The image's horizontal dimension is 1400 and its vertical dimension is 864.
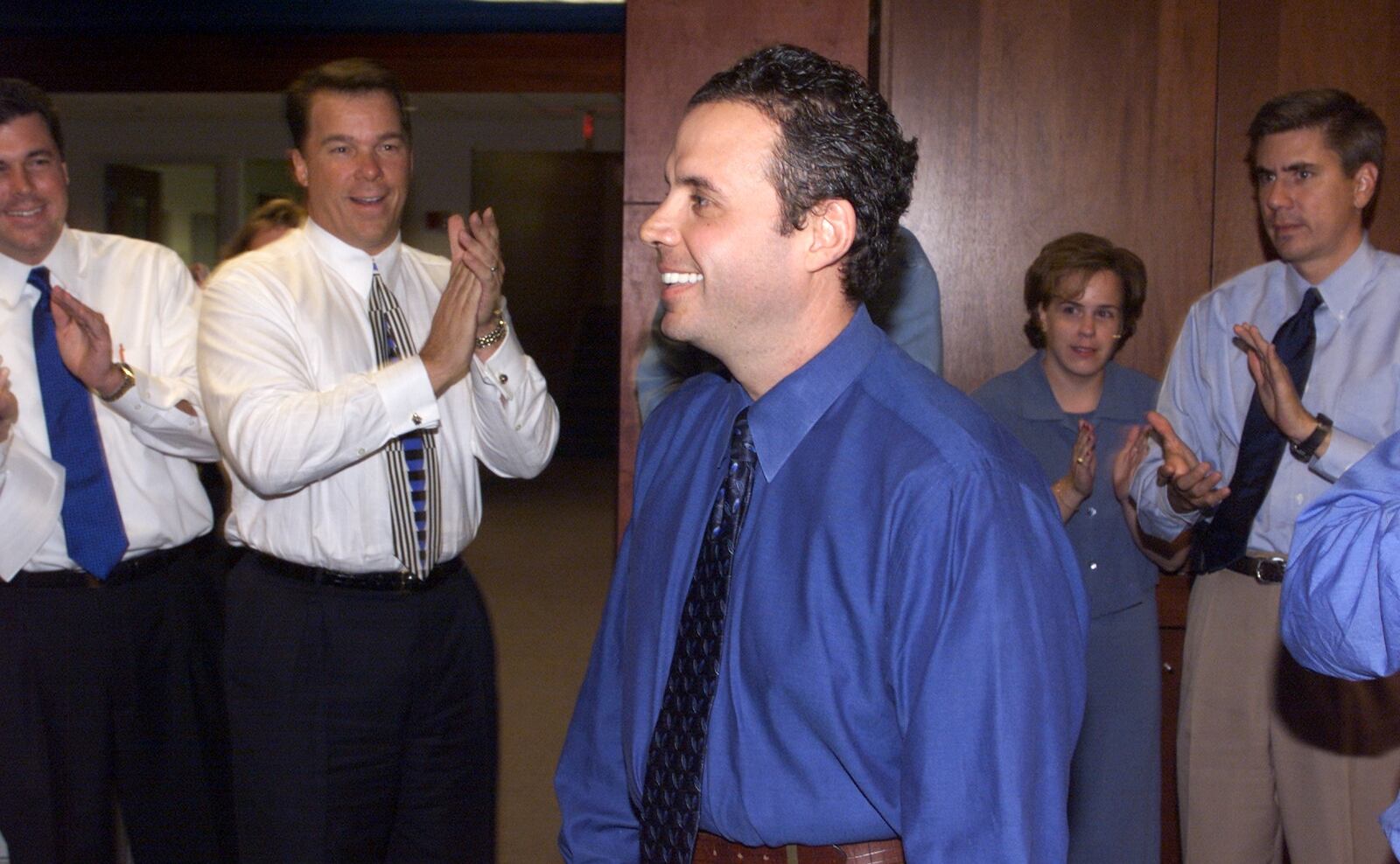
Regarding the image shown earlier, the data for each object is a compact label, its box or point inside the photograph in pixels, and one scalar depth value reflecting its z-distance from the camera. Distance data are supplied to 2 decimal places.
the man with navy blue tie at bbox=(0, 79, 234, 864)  2.72
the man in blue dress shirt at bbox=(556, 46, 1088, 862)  1.26
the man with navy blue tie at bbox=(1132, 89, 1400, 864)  2.69
